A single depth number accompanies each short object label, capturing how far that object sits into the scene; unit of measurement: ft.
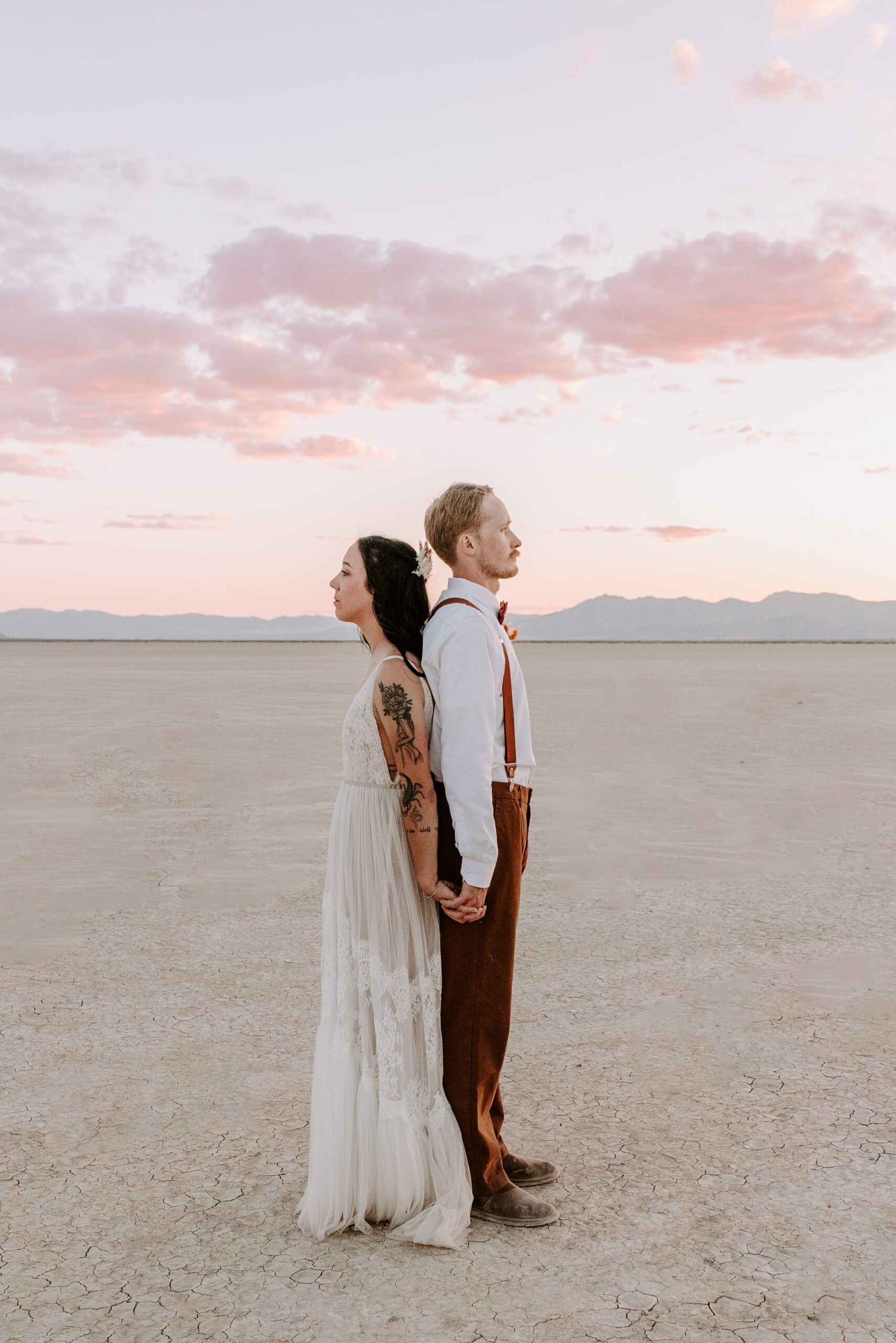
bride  10.53
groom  10.59
